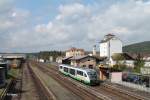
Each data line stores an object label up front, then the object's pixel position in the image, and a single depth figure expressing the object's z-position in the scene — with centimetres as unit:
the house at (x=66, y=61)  4992
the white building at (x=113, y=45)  5326
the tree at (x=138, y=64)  2639
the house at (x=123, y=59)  3185
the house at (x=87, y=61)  3770
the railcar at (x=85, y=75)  2092
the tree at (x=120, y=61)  2884
